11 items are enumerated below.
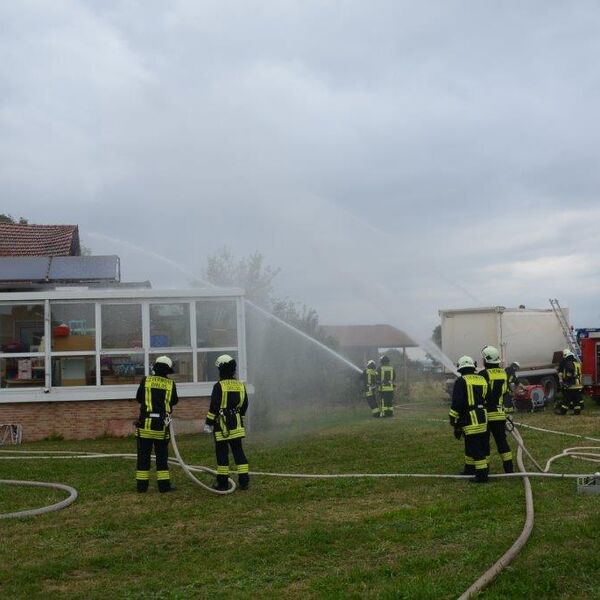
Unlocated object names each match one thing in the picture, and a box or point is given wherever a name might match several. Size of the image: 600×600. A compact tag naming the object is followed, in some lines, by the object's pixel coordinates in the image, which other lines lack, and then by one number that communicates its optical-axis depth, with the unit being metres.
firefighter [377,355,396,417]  19.61
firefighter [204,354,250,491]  10.09
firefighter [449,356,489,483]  9.84
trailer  22.92
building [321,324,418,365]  45.17
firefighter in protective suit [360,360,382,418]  20.75
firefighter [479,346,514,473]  10.30
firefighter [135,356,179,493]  10.27
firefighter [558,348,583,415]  19.16
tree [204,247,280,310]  28.30
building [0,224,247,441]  17.08
